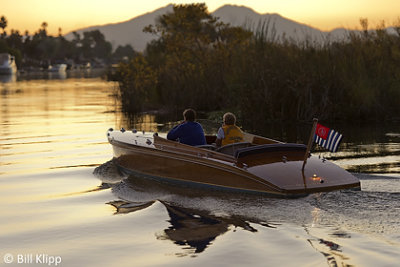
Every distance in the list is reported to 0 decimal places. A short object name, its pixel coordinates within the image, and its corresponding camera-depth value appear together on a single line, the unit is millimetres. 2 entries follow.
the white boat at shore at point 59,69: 164738
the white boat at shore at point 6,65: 131000
